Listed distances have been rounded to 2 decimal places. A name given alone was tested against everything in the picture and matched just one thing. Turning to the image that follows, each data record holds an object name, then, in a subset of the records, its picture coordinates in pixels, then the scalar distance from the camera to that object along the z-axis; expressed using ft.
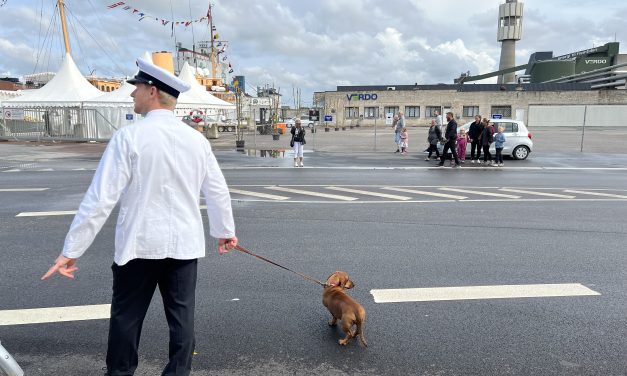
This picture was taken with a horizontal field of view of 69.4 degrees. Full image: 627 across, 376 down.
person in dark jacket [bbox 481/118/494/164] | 55.31
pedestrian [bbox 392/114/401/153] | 69.56
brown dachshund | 11.04
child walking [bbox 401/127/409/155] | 68.59
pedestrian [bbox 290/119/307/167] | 51.90
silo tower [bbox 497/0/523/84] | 268.17
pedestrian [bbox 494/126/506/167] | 54.34
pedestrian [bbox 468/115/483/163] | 57.21
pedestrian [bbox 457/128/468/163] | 58.18
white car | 61.62
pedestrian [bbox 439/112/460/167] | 52.80
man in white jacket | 7.58
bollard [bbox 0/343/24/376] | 8.52
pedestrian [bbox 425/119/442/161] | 59.62
